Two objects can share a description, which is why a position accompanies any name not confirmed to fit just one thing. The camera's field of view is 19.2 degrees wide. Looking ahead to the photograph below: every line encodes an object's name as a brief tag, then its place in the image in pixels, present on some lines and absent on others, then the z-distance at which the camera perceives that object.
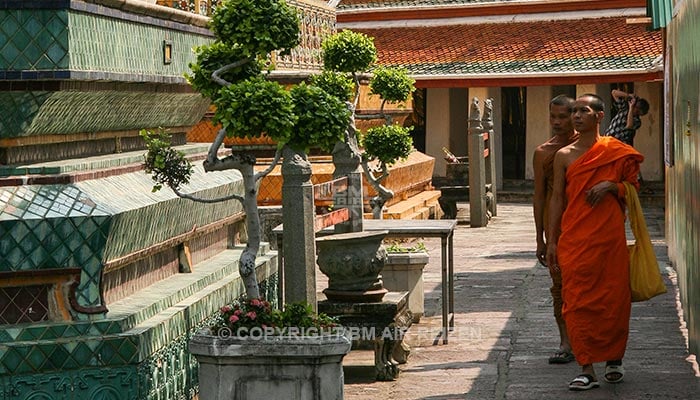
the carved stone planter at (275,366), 9.98
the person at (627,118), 21.58
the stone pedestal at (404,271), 17.21
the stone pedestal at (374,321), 13.71
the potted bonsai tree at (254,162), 10.03
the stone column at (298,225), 11.45
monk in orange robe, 13.12
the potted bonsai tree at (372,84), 18.29
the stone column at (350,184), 14.28
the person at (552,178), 14.56
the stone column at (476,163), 32.08
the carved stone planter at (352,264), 13.75
